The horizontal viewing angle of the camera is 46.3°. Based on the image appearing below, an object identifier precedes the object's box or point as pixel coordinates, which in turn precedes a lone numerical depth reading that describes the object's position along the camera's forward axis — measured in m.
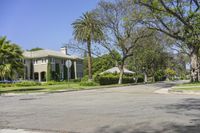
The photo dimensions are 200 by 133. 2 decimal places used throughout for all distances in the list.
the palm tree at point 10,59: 24.49
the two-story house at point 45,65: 49.64
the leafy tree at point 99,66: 67.75
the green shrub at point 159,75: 55.87
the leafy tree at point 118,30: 34.20
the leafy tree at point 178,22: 14.39
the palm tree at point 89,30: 37.09
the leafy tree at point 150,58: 38.30
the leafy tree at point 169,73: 61.50
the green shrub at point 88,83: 31.54
